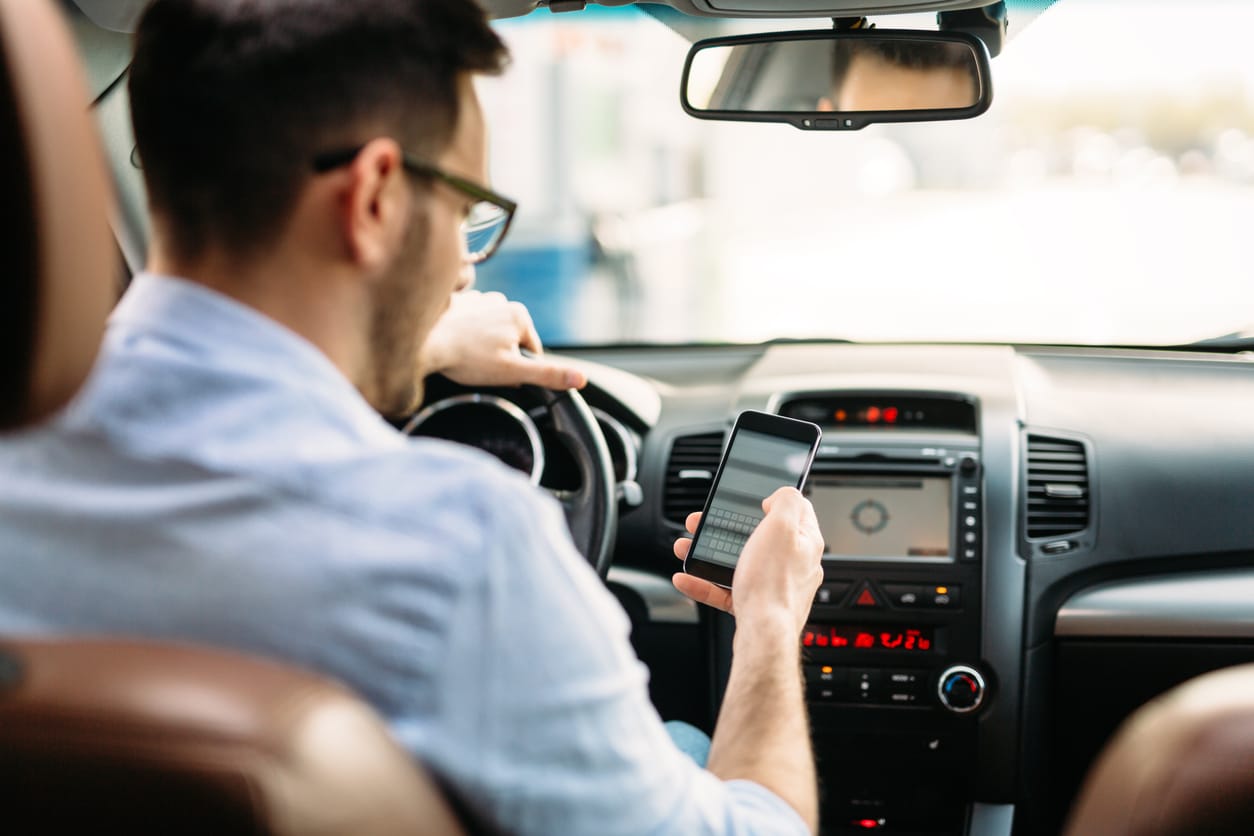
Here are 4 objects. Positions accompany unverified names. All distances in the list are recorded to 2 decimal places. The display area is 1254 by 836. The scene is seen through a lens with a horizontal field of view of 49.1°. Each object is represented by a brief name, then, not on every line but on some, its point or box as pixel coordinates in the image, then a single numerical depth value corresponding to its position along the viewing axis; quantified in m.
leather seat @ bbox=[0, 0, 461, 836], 1.08
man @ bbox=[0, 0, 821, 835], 1.27
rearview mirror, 2.92
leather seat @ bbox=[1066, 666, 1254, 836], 1.20
